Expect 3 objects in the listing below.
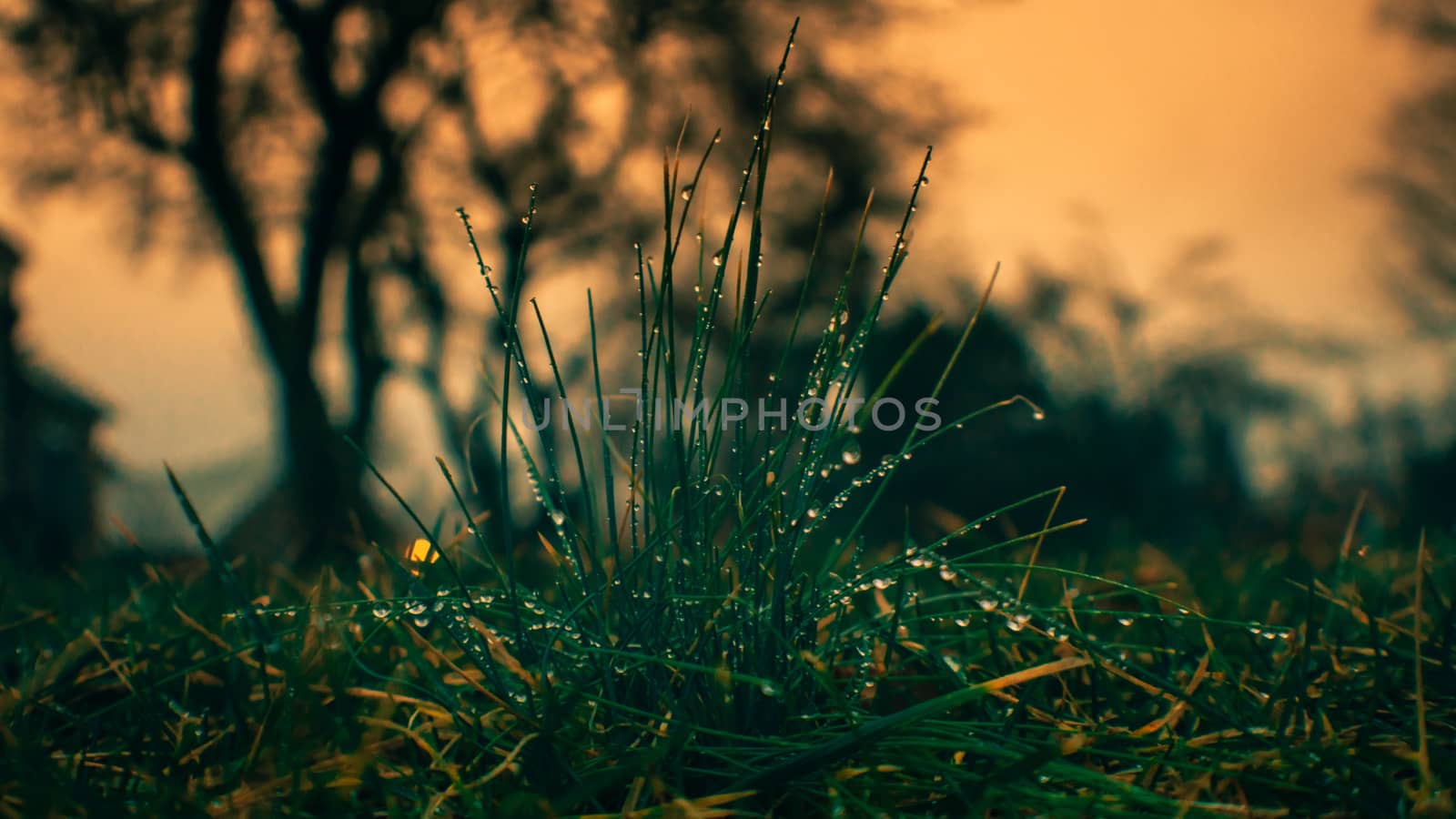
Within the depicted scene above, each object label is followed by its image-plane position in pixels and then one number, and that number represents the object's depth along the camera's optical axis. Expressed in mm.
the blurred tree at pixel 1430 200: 8320
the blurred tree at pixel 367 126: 8086
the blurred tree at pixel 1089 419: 7613
